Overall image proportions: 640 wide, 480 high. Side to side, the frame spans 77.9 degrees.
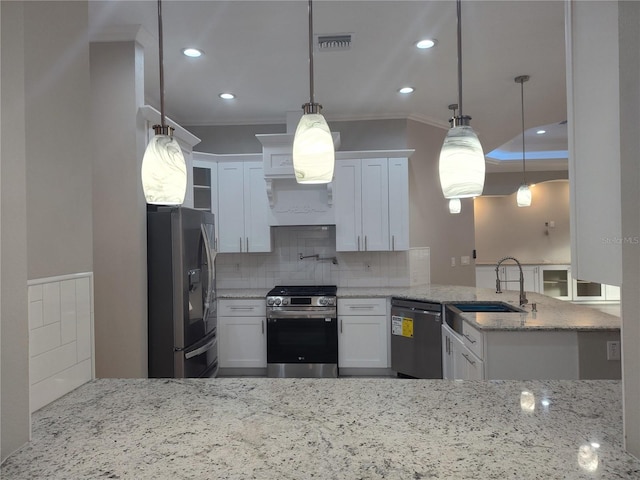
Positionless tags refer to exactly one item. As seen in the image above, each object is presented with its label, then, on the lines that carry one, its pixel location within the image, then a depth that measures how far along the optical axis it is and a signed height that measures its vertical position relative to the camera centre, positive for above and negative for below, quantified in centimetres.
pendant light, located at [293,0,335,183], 108 +26
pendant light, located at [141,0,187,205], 115 +23
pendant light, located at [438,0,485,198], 105 +21
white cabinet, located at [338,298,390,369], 398 -92
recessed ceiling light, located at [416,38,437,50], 280 +140
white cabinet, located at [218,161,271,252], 432 +37
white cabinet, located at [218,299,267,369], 406 -95
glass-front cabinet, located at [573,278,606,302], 740 -107
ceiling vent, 273 +140
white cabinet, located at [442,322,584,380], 236 -72
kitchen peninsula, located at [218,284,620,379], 233 -65
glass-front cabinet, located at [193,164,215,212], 422 +60
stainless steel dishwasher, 356 -93
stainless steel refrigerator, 277 -33
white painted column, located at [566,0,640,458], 95 +21
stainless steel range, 392 -93
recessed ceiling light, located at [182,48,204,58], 288 +141
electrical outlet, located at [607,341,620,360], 229 -66
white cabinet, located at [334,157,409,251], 422 +40
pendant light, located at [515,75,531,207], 447 +47
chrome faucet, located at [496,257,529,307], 311 -47
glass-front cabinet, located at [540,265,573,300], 737 -83
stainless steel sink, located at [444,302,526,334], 313 -60
